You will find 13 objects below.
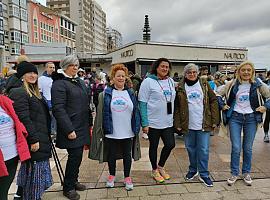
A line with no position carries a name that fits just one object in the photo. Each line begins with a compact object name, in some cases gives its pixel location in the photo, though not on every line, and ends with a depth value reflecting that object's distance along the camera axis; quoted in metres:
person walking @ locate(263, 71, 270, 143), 5.20
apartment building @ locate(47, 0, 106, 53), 84.36
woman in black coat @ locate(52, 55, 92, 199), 2.59
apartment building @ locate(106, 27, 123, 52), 121.49
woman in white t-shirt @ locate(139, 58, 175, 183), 3.06
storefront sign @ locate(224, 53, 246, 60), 24.10
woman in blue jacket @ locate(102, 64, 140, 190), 2.90
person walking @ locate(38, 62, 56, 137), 4.80
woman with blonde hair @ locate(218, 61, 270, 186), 3.13
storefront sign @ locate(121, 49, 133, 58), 20.67
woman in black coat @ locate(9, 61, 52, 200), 2.34
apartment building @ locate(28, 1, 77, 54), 55.69
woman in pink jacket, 2.03
